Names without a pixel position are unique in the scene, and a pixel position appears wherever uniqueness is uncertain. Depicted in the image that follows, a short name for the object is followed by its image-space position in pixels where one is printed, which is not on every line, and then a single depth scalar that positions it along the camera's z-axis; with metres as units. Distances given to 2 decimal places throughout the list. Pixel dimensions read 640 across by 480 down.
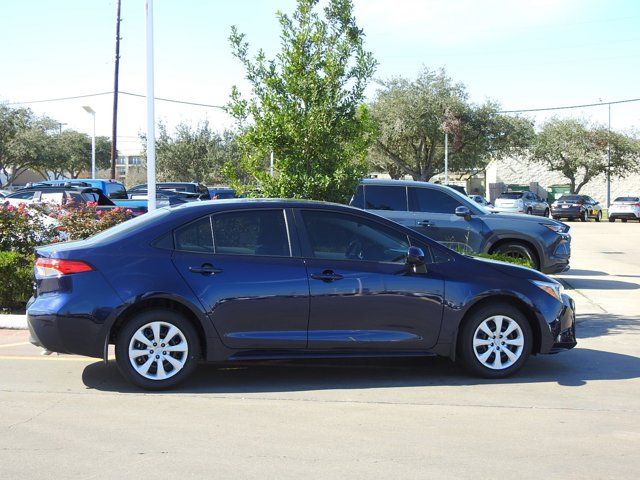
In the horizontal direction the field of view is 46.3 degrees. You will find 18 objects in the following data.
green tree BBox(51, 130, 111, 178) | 57.06
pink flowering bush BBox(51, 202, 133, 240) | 10.55
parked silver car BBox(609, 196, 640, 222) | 41.75
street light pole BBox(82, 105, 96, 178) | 38.62
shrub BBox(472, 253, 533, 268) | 10.62
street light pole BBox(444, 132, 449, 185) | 42.40
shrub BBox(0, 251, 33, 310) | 9.82
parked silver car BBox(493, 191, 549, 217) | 37.44
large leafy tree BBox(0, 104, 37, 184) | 51.38
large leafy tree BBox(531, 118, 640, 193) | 54.41
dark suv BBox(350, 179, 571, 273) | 13.18
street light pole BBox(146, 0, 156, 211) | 10.84
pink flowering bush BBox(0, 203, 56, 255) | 10.55
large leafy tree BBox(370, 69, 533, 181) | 44.47
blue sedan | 6.26
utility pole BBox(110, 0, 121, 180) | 35.69
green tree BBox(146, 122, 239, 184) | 42.81
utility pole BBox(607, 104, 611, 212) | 53.94
